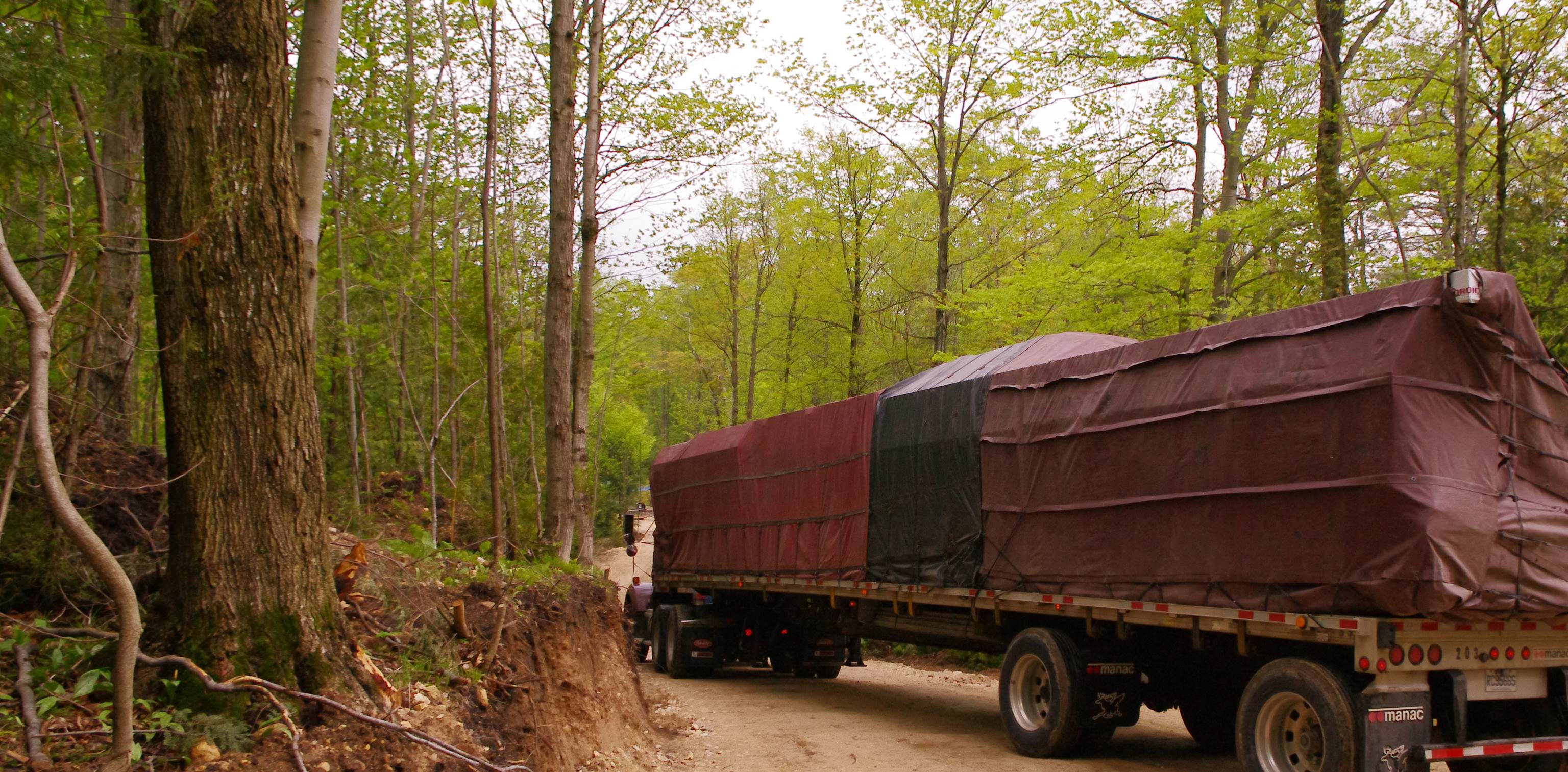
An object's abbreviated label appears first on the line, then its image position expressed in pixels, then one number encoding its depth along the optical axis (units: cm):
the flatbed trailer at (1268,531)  680
